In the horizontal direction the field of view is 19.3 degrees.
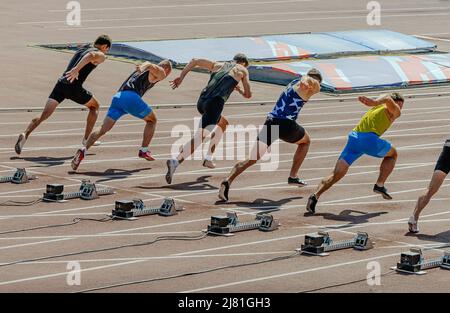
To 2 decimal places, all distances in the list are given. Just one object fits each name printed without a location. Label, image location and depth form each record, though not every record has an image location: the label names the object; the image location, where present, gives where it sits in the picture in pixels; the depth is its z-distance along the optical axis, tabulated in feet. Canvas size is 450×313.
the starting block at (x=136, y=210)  60.70
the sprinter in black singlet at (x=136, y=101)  73.72
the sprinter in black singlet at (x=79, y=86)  75.36
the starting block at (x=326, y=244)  54.49
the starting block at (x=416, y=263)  51.62
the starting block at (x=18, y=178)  68.49
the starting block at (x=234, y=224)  57.88
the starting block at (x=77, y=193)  64.23
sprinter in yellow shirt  63.36
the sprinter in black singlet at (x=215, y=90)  70.23
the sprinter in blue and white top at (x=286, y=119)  66.33
